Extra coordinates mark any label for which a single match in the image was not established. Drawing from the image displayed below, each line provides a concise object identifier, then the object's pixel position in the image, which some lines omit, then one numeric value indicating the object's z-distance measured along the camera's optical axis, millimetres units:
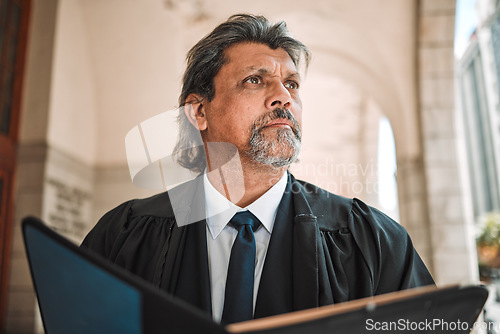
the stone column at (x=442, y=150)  5176
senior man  1180
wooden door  4441
